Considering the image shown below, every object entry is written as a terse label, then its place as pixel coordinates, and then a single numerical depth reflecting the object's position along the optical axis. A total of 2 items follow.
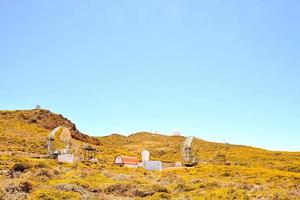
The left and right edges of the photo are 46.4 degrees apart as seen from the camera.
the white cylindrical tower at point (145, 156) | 69.88
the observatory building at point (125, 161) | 61.00
